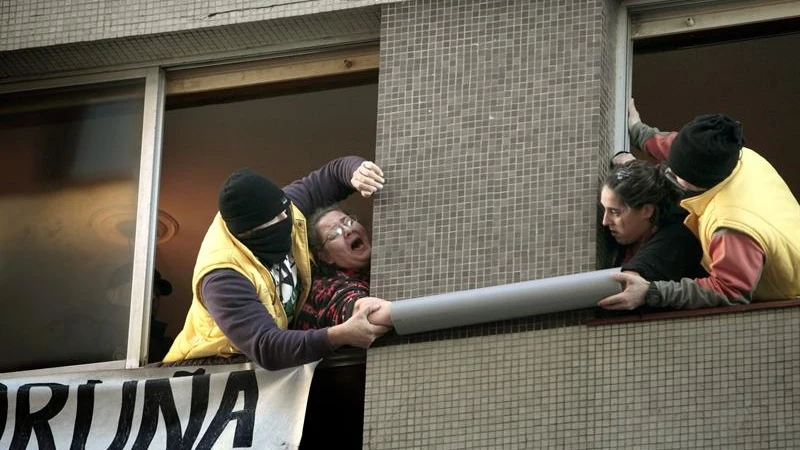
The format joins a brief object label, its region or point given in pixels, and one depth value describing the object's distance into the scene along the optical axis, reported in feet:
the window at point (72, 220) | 49.21
